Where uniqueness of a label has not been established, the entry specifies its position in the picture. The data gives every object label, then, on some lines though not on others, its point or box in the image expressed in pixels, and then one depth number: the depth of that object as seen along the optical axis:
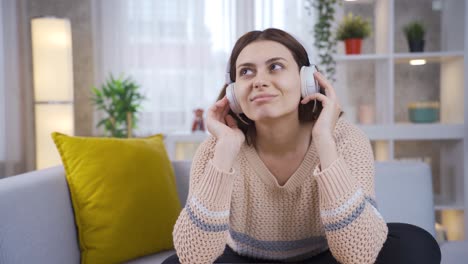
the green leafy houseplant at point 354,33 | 2.84
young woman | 1.08
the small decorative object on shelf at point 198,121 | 3.08
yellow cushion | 1.45
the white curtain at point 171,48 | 3.50
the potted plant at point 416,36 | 2.81
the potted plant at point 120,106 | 3.09
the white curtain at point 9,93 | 2.99
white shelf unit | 2.73
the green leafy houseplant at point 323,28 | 2.88
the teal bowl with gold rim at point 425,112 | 2.79
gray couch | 1.13
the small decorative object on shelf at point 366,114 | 2.86
